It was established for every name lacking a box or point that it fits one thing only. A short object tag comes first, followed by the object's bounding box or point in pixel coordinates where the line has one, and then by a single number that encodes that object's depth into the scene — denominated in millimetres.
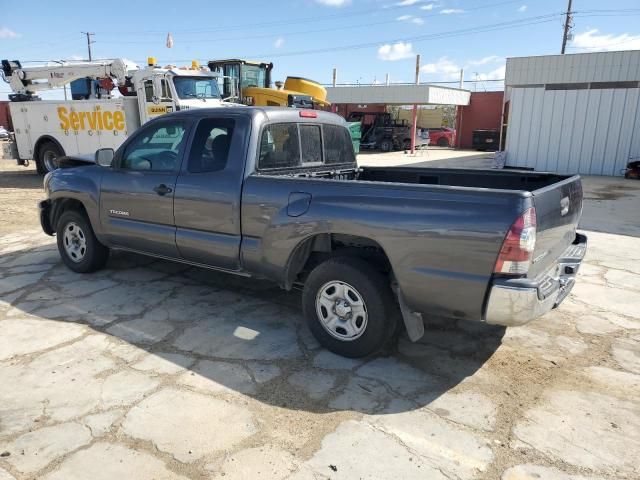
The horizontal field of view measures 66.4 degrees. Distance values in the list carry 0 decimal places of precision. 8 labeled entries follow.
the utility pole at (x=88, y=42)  60000
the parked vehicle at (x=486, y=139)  30531
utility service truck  12492
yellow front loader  16281
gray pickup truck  2955
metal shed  15555
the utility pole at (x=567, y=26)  46688
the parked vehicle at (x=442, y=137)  34625
